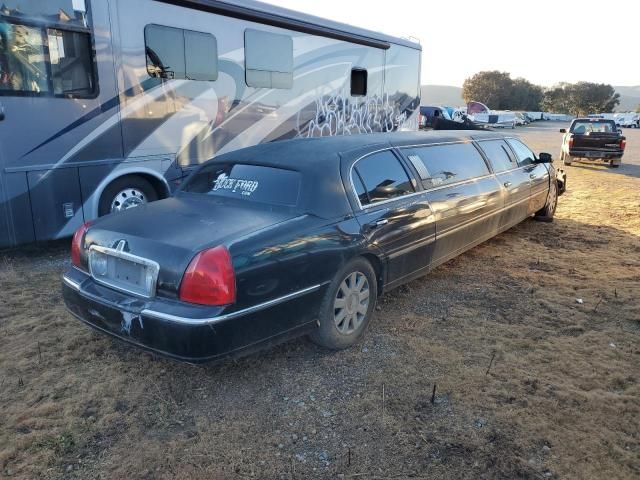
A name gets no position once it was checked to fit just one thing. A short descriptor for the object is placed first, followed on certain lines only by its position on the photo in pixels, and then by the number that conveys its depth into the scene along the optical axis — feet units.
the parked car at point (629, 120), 171.83
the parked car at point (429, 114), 61.69
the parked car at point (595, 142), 51.55
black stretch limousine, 9.84
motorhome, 17.10
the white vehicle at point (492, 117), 136.98
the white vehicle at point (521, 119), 155.94
